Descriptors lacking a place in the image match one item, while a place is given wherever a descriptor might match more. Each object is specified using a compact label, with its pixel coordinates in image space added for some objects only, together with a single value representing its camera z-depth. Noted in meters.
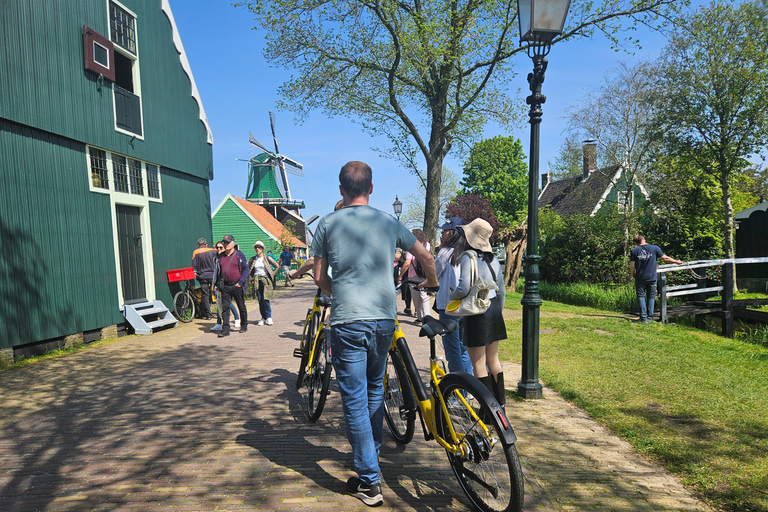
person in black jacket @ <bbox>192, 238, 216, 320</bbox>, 11.41
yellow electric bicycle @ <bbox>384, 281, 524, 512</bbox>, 2.63
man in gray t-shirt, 2.98
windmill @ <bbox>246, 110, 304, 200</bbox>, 56.50
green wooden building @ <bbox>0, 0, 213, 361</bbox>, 7.64
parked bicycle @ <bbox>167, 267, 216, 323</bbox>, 11.81
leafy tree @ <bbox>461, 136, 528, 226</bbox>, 49.91
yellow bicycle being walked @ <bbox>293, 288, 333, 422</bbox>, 4.38
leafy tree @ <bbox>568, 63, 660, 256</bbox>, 18.24
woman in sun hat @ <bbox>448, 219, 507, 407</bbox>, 4.20
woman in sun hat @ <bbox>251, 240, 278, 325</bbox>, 10.87
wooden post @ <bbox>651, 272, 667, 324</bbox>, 10.43
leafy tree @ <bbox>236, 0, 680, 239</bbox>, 15.11
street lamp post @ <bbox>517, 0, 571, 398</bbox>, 4.91
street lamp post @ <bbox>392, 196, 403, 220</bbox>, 25.41
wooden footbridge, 9.53
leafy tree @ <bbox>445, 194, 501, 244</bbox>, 46.09
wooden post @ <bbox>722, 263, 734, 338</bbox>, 9.46
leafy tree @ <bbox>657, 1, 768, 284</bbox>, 13.89
